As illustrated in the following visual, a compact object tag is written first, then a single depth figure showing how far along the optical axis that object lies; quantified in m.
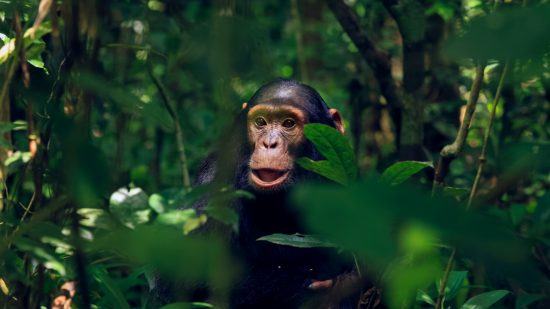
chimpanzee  3.81
